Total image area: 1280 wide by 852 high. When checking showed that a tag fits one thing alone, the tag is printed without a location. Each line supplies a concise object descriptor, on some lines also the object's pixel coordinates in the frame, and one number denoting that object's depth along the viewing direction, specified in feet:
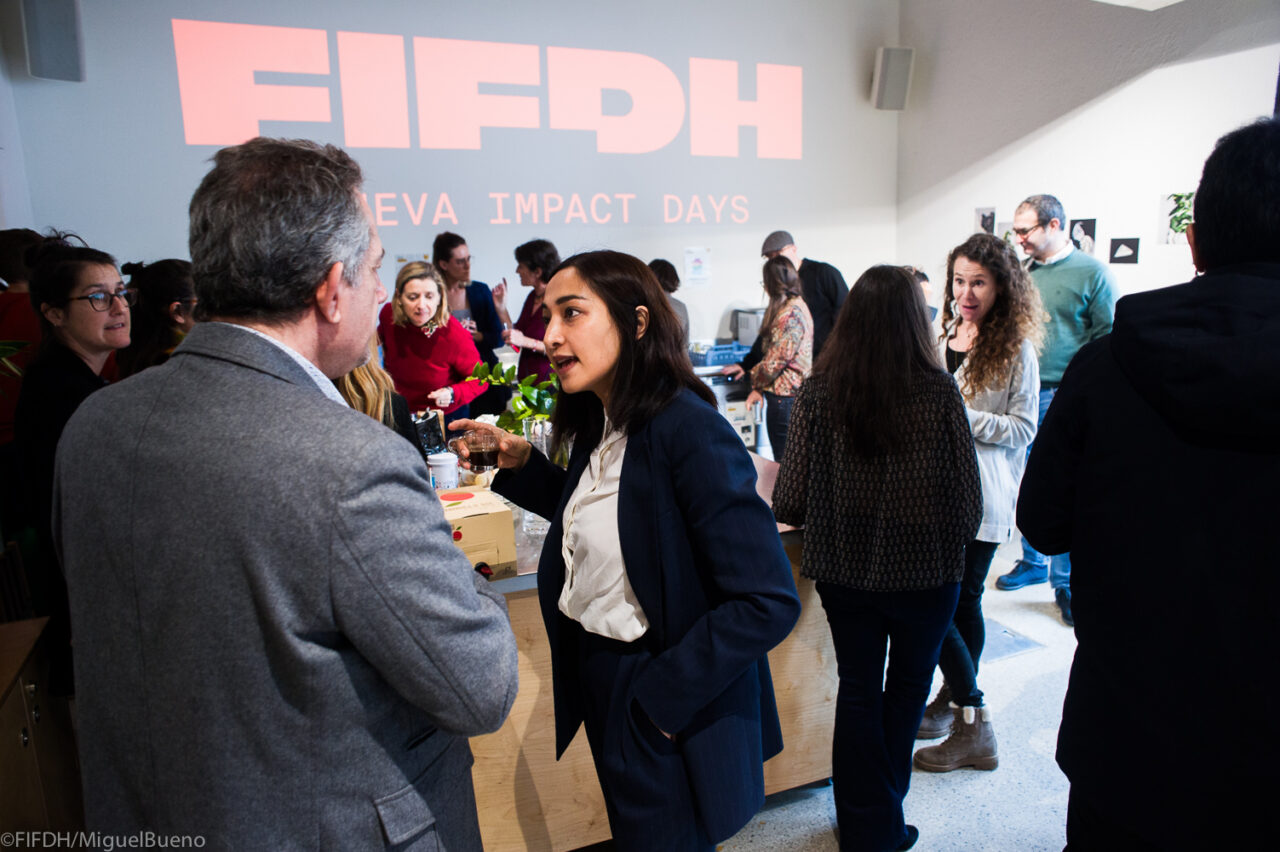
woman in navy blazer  3.82
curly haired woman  7.14
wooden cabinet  4.19
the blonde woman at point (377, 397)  6.50
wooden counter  5.80
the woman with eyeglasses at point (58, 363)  6.26
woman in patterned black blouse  5.48
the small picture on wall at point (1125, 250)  13.84
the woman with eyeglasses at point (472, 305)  13.46
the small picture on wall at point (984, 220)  17.39
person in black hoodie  3.23
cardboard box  5.16
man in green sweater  11.07
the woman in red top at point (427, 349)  10.36
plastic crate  17.85
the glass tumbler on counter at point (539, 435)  6.57
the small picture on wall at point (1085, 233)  14.70
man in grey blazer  2.32
